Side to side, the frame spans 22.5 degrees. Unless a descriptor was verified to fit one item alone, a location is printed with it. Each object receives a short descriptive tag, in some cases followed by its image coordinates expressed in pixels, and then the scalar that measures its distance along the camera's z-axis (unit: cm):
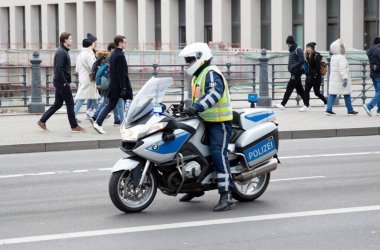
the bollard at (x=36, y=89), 2156
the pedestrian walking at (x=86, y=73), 1927
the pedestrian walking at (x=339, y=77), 2111
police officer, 947
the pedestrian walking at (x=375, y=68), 2075
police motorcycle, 920
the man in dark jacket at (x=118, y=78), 1672
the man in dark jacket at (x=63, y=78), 1691
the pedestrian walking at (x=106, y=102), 1842
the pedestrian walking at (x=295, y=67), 2292
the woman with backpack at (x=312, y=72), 2256
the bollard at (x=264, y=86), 2412
